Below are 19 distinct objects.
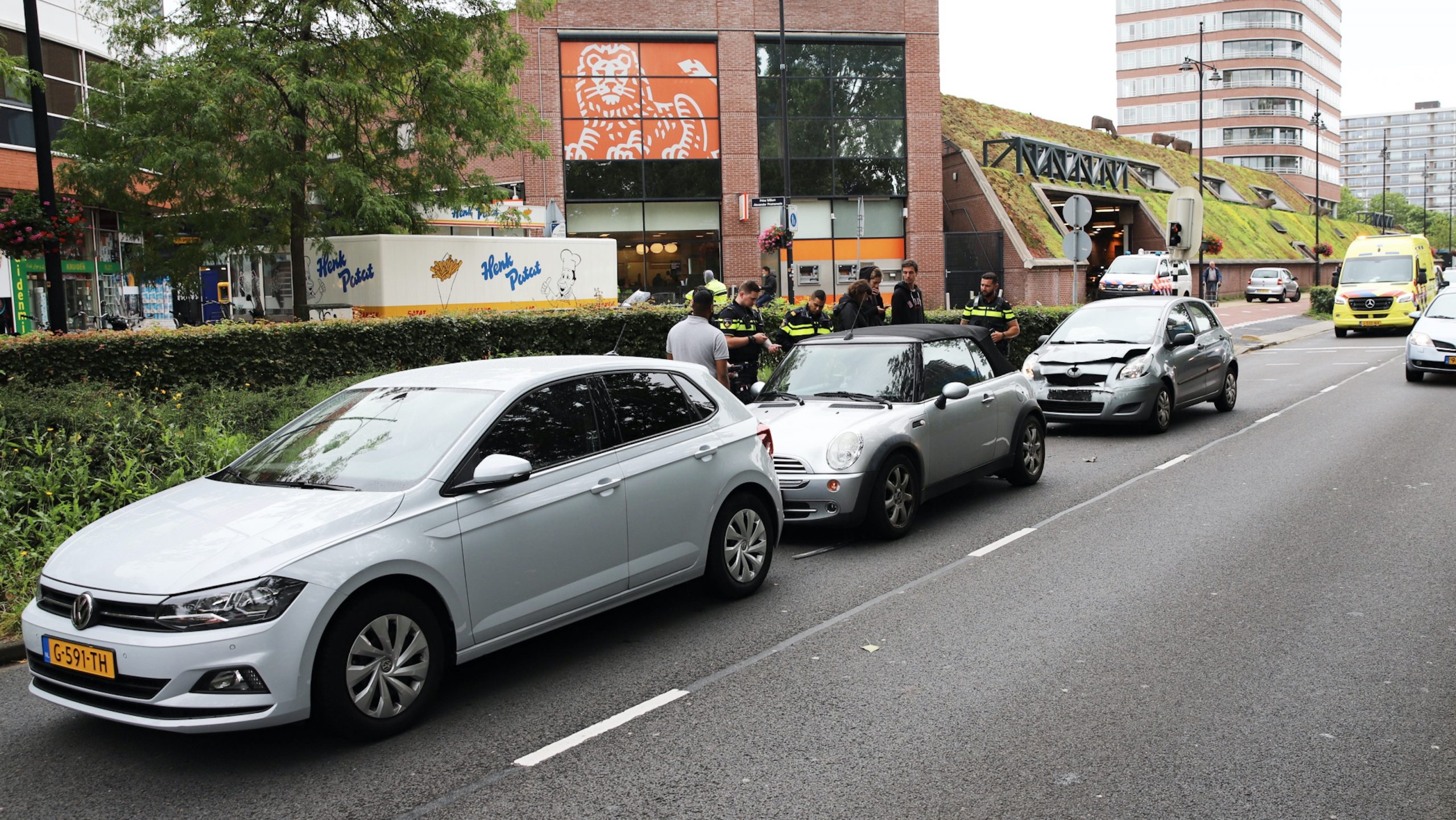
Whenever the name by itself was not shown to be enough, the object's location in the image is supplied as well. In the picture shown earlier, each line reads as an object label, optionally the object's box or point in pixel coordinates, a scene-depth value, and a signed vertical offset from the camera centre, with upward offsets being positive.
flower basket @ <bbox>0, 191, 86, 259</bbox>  13.77 +1.19
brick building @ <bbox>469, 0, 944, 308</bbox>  33.88 +5.20
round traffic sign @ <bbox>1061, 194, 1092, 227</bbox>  18.45 +1.30
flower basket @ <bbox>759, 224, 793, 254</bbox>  27.44 +1.50
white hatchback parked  4.29 -1.01
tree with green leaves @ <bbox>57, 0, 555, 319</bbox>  16.02 +2.92
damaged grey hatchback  13.23 -0.89
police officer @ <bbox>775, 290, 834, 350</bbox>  12.59 -0.26
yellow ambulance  29.31 -0.11
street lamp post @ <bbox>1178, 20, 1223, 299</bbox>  40.84 +8.25
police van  36.25 +0.38
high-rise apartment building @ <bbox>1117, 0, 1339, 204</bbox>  112.25 +20.86
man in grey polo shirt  10.07 -0.36
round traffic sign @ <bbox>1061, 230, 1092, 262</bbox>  19.62 +0.78
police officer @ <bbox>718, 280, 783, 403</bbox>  11.69 -0.35
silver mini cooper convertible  8.04 -0.97
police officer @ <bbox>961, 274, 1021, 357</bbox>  14.10 -0.27
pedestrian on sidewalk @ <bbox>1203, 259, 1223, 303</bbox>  47.50 +0.20
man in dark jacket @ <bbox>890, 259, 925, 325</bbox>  13.58 -0.06
